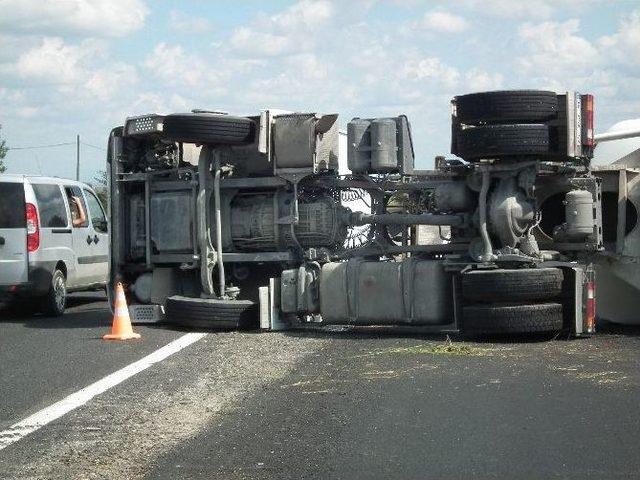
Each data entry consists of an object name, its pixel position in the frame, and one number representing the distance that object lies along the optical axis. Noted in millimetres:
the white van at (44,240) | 15078
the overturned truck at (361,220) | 11617
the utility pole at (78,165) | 62412
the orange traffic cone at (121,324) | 12297
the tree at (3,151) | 48375
